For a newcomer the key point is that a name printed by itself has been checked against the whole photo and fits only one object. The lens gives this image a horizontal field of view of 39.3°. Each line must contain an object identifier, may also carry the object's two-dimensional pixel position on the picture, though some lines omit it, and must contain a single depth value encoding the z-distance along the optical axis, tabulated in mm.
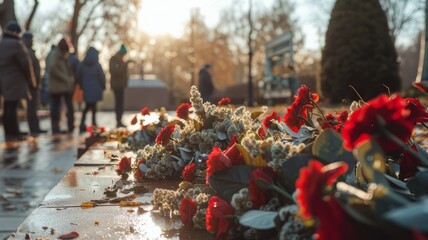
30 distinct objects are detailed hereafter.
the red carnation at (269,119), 2839
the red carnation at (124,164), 3652
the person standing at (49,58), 11575
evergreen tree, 17969
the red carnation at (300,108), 2391
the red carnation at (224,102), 3992
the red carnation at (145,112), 5339
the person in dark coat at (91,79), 11977
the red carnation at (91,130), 7122
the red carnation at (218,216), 1746
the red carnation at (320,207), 1018
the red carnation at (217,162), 1889
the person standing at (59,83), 11391
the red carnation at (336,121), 2439
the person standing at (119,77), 12484
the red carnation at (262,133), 2697
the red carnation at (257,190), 1666
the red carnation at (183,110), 3836
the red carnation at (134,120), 5281
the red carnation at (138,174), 3399
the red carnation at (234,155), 1990
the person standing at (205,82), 17953
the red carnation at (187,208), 2020
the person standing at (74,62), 12723
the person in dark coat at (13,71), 9648
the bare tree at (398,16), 41784
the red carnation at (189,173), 2598
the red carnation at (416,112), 1925
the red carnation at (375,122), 1208
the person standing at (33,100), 11055
